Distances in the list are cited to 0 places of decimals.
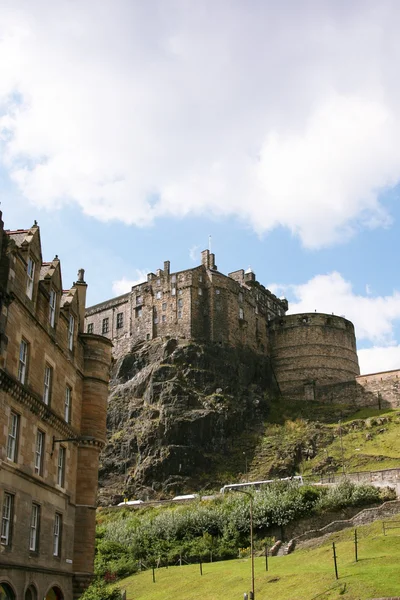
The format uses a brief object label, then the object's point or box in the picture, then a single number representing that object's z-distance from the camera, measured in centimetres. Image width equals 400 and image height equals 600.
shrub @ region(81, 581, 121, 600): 3744
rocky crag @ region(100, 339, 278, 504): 7394
